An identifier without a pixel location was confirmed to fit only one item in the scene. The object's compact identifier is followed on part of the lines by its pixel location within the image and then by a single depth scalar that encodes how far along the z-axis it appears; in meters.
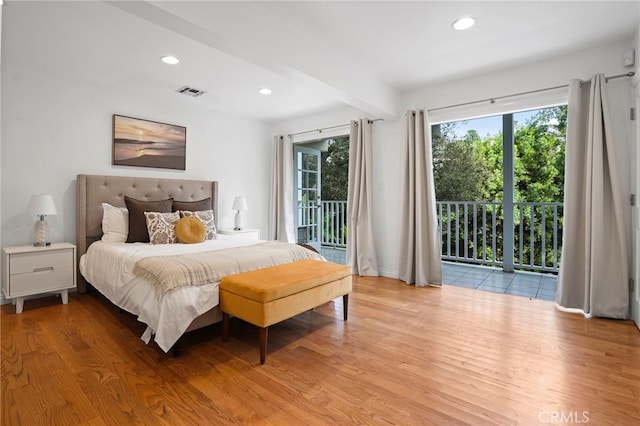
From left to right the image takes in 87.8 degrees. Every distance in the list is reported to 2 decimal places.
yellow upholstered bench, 2.14
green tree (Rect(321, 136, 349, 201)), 7.94
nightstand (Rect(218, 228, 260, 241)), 4.55
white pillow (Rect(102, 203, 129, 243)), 3.49
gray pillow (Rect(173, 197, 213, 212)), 4.01
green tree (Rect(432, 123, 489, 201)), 5.25
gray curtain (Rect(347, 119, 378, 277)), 4.40
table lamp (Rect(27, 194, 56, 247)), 3.10
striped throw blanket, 2.21
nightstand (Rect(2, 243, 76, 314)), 2.93
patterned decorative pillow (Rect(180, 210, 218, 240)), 3.83
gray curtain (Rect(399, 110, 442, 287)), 3.90
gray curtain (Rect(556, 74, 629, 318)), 2.82
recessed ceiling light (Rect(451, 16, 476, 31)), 2.57
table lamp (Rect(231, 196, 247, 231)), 4.77
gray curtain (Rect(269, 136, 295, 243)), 5.40
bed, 2.15
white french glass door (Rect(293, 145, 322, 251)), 5.64
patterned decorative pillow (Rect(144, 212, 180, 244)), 3.41
